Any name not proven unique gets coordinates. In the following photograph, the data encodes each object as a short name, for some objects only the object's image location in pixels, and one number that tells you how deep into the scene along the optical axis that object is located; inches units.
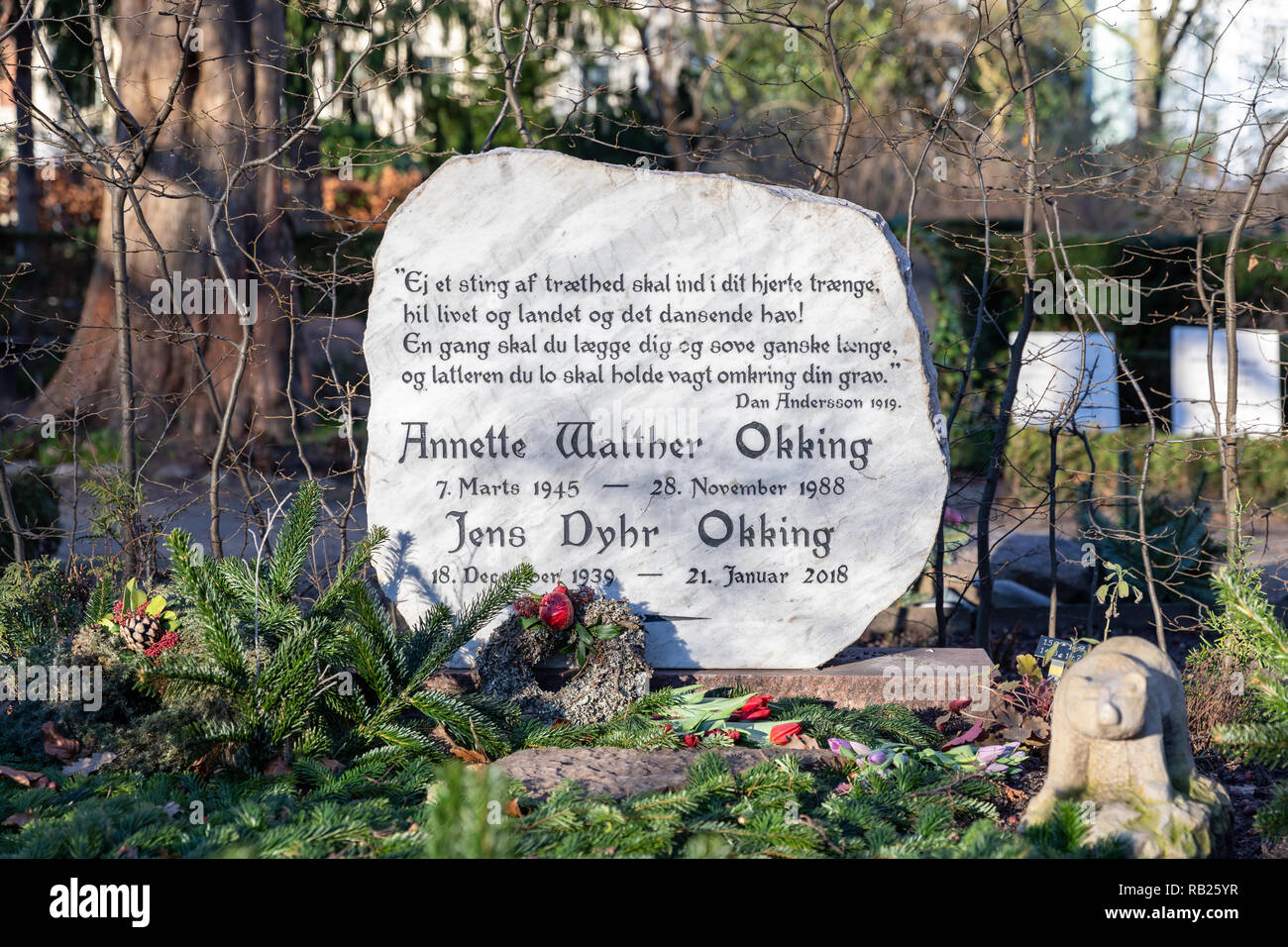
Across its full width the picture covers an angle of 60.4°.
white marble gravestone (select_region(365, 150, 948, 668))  177.0
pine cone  160.4
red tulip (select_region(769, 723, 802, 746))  151.5
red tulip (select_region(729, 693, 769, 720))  161.3
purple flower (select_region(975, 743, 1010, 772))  148.4
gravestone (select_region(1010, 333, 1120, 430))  360.5
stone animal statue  111.7
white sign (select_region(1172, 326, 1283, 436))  396.8
